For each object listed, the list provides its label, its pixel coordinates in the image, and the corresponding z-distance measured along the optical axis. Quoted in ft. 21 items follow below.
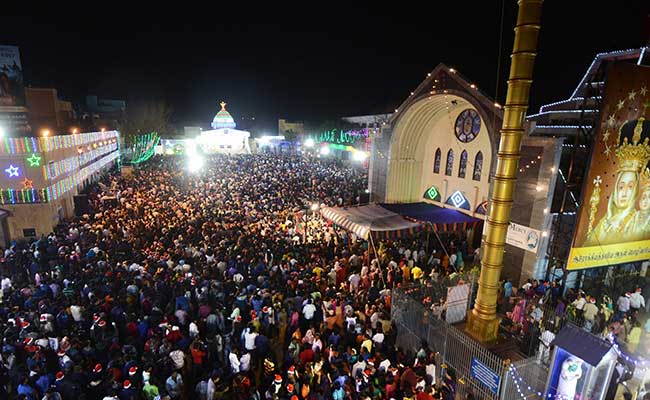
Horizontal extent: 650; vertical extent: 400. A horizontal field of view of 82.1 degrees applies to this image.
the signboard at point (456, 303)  30.40
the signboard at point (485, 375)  21.97
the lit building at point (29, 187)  53.36
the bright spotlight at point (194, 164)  110.42
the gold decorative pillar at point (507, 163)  24.13
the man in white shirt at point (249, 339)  25.79
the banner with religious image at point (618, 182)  30.09
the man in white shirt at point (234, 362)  23.22
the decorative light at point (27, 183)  54.49
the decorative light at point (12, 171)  53.36
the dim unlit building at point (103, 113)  154.30
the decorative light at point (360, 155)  124.70
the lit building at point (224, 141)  203.62
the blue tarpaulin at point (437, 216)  50.16
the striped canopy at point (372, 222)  44.68
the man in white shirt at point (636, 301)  33.73
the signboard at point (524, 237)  39.40
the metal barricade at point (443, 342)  22.77
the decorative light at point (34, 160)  54.49
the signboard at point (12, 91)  76.84
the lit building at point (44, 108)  110.73
